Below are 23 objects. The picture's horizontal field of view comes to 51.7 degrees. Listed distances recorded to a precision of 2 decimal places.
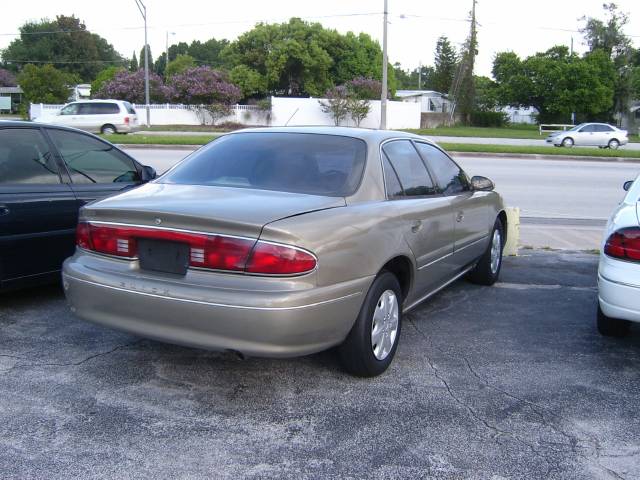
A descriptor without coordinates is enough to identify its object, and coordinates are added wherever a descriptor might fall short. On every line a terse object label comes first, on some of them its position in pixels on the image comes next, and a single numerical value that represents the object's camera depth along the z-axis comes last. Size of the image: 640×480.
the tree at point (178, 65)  58.97
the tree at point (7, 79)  83.56
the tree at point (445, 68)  78.86
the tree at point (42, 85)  48.59
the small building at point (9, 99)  64.62
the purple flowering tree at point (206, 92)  44.94
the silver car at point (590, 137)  34.75
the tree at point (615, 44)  62.91
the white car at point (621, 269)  4.22
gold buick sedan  3.40
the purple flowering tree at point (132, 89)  45.50
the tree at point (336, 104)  45.09
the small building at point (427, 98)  74.94
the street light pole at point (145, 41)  33.03
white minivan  30.12
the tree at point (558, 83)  59.59
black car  5.01
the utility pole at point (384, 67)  28.27
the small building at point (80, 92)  67.94
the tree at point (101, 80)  50.24
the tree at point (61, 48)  91.00
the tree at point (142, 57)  108.07
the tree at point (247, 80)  51.84
